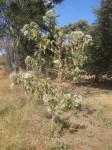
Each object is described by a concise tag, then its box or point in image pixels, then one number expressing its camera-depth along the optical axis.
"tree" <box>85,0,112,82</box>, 8.00
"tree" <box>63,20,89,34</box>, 18.70
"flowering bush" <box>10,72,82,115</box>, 3.87
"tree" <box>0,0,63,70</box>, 7.76
